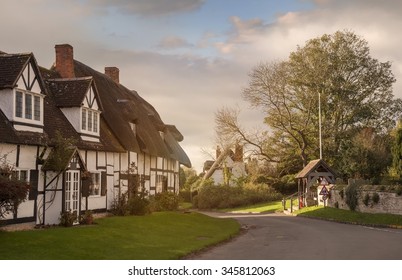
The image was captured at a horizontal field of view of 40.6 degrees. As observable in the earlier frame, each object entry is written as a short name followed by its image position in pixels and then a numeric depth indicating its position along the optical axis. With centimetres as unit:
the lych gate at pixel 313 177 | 4547
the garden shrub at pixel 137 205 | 3055
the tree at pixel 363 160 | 4497
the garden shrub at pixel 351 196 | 3656
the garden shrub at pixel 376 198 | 3350
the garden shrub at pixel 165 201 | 3741
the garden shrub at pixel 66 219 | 2306
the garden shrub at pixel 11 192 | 1795
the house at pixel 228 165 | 6600
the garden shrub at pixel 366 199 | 3466
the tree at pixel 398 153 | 3372
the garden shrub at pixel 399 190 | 3139
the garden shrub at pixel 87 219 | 2455
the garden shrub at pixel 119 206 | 2980
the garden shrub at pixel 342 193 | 3881
